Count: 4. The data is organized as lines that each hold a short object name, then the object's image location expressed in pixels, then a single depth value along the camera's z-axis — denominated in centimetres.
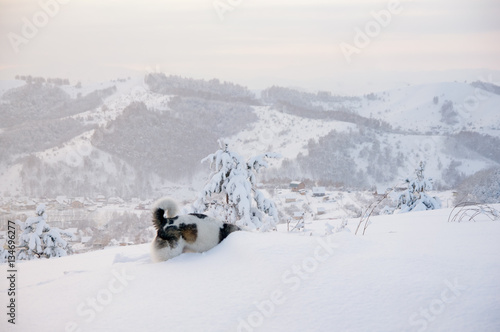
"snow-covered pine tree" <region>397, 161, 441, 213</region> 1742
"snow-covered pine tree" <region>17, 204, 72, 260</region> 1224
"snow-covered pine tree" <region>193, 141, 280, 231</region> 1102
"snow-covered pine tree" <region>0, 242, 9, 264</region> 1175
